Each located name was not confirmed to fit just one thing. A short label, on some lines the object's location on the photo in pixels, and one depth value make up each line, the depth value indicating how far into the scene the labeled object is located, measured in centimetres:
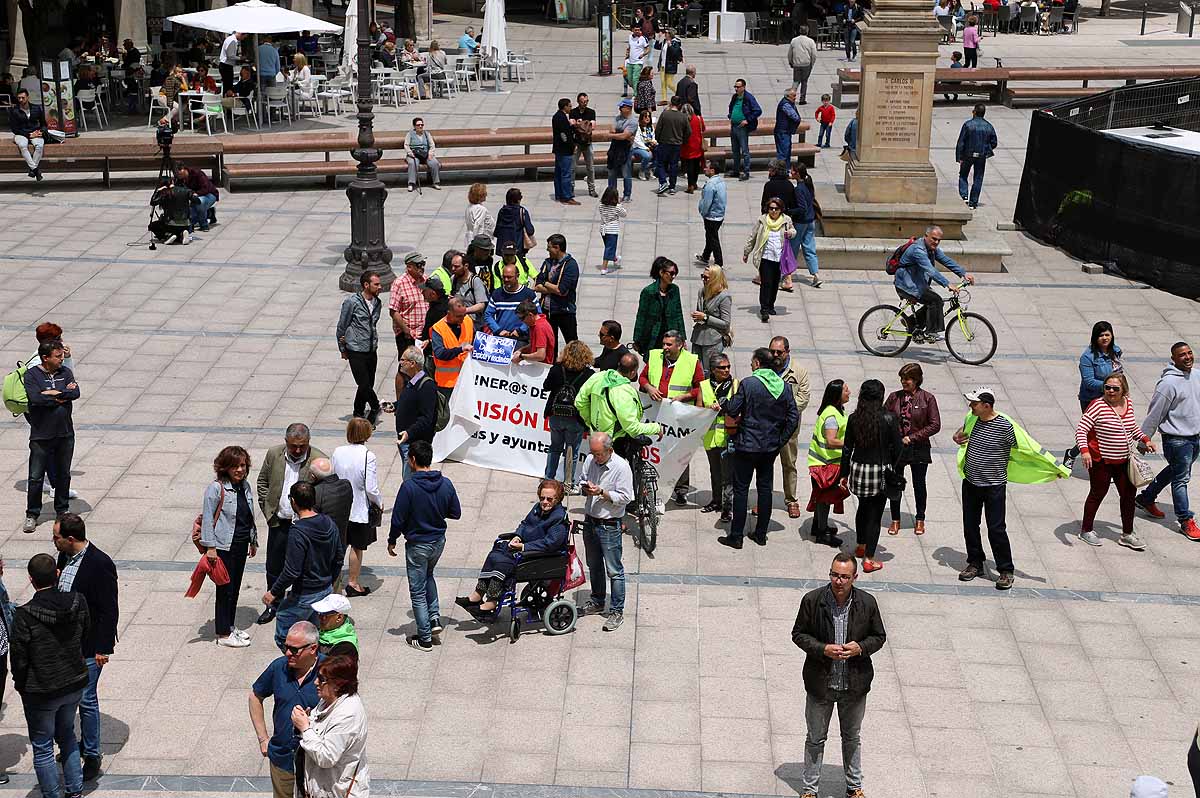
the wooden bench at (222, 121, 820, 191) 2484
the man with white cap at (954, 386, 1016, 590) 1114
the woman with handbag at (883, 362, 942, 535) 1196
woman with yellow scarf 1759
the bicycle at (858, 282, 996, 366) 1655
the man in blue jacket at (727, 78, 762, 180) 2495
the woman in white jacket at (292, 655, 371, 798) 684
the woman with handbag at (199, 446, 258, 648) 983
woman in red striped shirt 1206
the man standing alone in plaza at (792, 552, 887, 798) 816
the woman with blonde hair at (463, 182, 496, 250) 1802
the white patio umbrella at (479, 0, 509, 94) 3506
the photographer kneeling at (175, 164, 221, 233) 2147
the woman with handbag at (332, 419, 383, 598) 1052
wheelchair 1034
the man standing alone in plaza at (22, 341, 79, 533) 1195
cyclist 1639
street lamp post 1919
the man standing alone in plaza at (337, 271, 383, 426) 1383
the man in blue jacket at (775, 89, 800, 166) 2509
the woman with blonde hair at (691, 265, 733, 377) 1391
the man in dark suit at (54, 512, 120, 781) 855
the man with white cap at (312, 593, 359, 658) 823
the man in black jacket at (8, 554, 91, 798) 810
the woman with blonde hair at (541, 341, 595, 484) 1261
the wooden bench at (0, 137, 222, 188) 2461
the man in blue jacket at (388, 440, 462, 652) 993
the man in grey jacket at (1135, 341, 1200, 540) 1234
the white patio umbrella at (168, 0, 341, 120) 2766
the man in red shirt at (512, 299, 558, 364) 1358
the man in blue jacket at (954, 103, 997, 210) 2278
